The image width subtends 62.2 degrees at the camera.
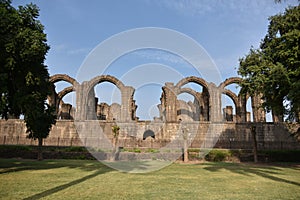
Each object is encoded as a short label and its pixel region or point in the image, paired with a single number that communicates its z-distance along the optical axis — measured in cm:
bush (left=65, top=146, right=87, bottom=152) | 1753
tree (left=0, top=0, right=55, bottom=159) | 889
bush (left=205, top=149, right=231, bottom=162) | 1700
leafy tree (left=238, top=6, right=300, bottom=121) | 1253
